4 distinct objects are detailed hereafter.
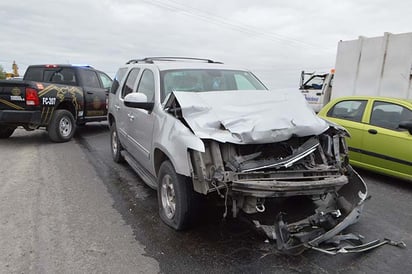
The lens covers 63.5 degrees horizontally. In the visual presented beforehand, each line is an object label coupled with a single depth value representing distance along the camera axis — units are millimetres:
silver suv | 2992
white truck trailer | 8727
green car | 5254
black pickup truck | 7672
